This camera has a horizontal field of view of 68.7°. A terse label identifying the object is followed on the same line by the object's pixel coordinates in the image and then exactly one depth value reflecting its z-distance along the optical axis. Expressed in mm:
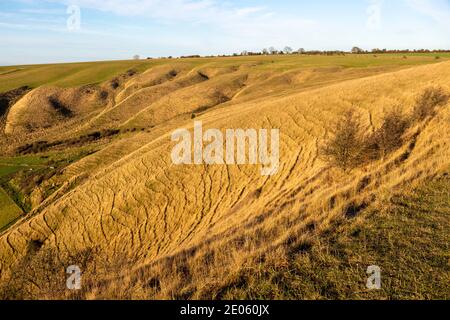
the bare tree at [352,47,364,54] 138875
